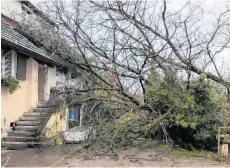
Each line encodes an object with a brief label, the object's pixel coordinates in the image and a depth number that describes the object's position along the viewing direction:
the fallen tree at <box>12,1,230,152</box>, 6.69
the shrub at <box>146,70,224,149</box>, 6.44
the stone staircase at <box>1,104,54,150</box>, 7.67
